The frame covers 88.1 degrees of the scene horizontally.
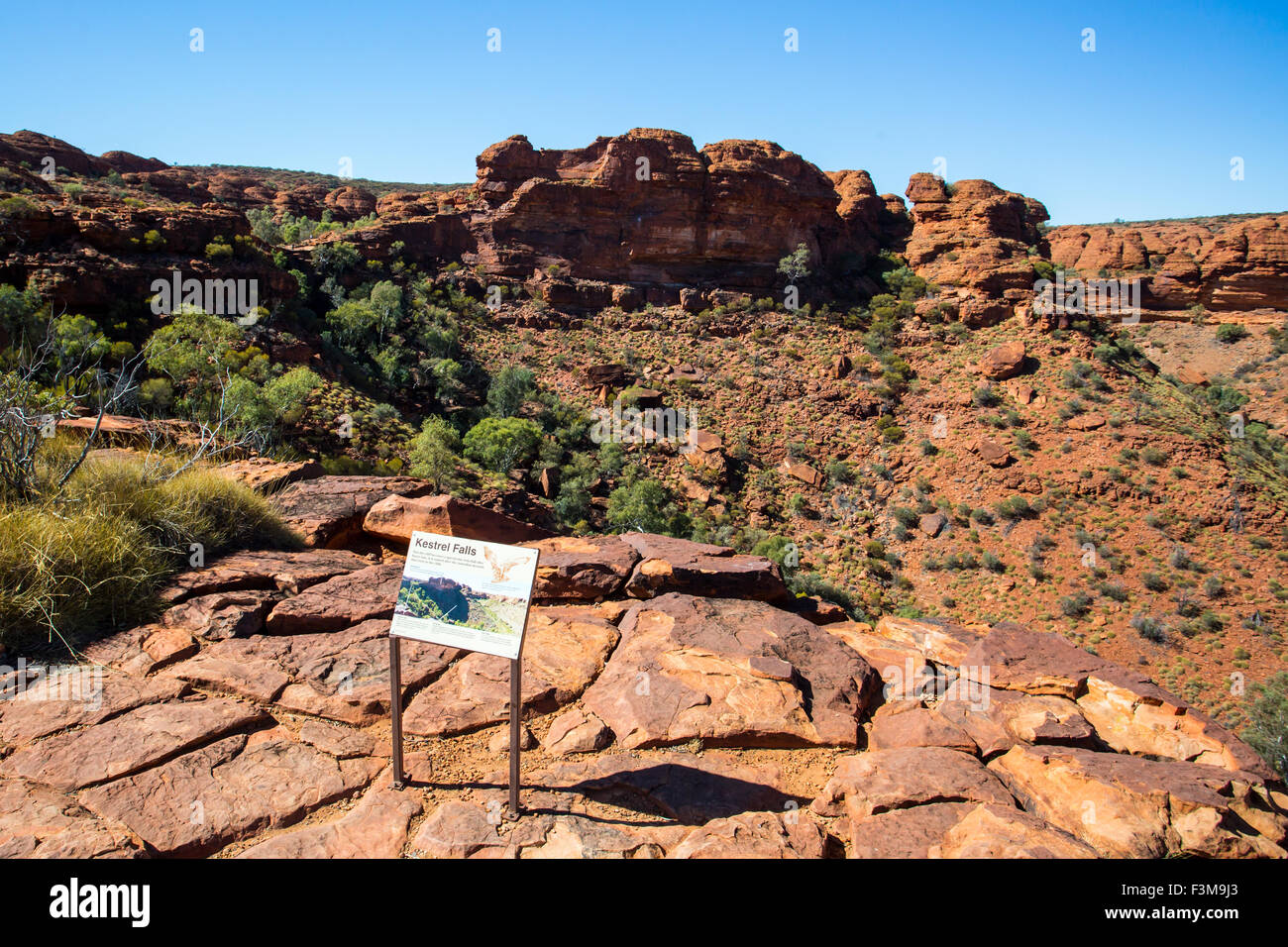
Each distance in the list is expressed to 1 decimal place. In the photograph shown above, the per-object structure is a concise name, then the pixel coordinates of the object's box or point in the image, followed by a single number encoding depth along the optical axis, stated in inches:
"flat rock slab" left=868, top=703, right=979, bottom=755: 203.5
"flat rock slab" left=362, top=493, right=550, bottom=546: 331.0
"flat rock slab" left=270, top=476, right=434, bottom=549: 323.9
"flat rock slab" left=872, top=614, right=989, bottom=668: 298.5
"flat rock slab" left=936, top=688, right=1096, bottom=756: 210.2
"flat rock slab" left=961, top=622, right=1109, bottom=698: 260.2
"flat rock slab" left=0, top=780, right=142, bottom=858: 128.4
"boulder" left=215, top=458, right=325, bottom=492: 349.3
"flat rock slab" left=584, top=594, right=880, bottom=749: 205.5
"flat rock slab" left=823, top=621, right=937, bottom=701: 250.5
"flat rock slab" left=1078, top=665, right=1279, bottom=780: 217.9
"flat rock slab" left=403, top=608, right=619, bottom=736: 199.6
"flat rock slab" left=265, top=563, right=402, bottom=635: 236.4
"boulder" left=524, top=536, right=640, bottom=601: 301.0
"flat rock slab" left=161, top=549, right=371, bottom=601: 244.1
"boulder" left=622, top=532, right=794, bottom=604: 311.4
